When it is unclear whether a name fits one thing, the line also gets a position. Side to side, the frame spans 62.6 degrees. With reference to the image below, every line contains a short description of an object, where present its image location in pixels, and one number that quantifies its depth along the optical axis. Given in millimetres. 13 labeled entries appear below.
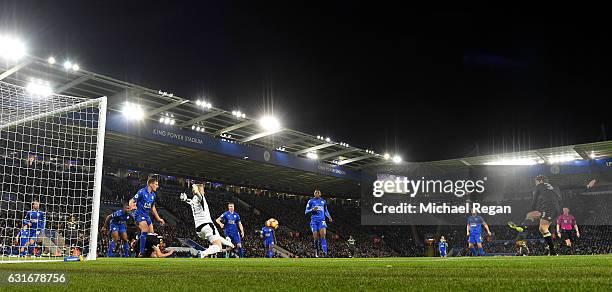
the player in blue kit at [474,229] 19234
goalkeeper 11477
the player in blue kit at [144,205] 12430
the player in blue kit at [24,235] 13655
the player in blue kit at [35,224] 13883
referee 17122
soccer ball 15945
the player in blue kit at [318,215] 15578
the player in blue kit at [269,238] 18828
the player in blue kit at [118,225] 15086
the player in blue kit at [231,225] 15930
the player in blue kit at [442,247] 27566
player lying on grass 12734
